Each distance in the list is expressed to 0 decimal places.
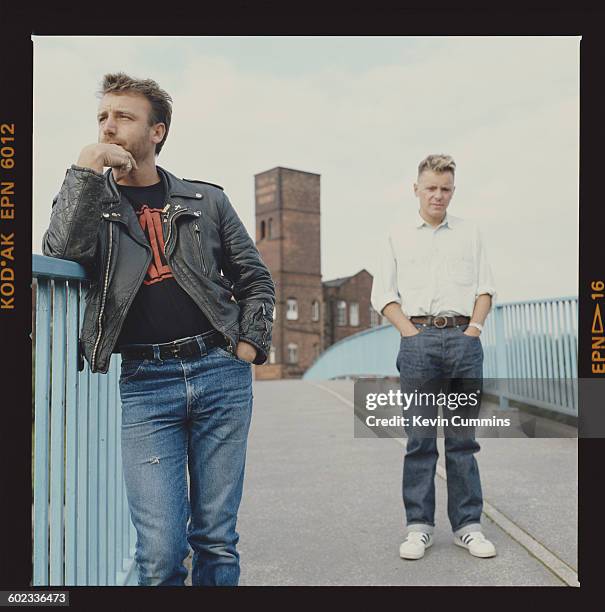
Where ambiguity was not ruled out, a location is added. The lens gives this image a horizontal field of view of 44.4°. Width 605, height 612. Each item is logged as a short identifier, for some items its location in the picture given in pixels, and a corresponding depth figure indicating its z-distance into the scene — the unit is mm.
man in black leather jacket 2166
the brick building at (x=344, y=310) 41844
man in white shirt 3145
